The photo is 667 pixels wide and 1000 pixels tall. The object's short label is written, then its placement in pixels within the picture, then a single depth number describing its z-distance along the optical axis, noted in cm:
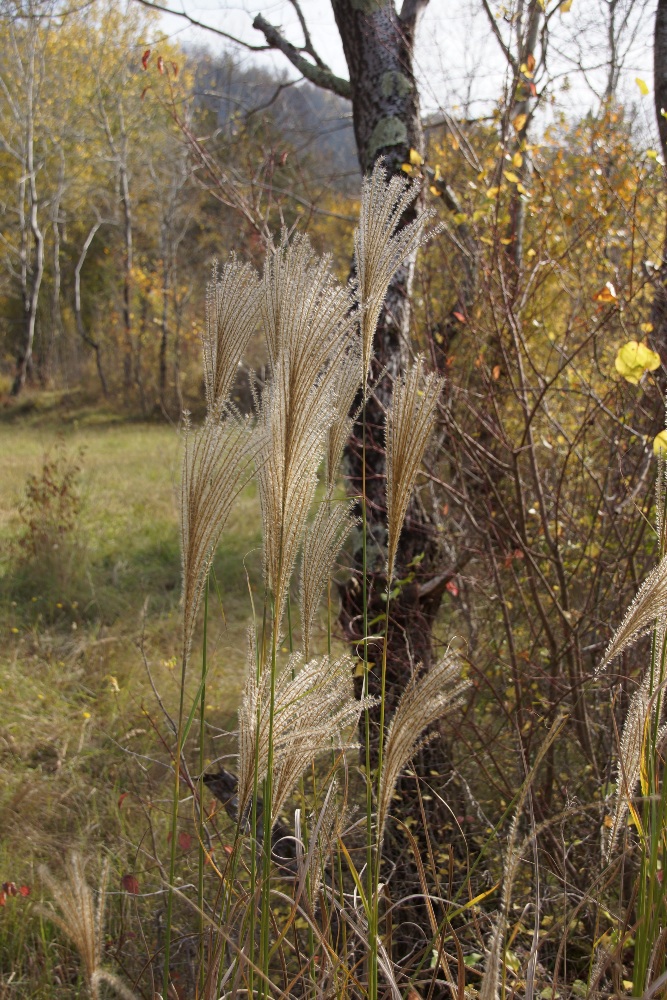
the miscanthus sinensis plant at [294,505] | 84
